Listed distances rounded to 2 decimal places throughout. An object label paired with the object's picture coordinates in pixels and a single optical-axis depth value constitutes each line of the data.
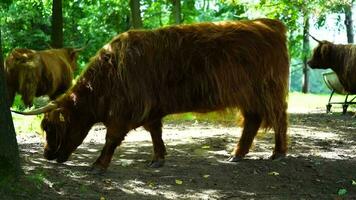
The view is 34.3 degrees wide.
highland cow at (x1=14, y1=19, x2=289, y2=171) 5.88
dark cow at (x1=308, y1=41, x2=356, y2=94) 12.65
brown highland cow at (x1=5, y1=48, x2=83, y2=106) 11.53
